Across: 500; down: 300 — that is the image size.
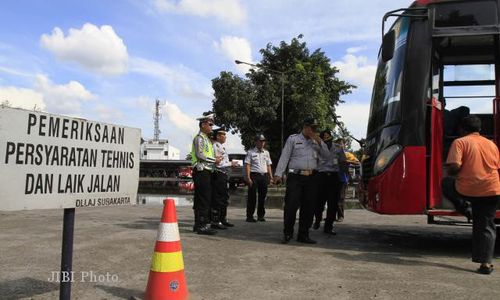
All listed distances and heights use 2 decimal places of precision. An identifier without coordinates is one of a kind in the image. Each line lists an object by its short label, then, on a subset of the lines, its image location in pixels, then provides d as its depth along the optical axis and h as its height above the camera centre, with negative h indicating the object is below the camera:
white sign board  3.30 +0.17
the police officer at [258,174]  10.02 +0.36
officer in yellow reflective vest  7.73 +0.27
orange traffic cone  4.13 -0.65
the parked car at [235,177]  25.34 +0.72
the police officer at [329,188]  8.53 +0.11
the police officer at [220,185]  8.56 +0.10
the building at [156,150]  78.19 +6.10
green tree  33.69 +6.72
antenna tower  93.46 +12.90
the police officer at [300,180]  7.32 +0.19
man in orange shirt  5.55 +0.20
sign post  3.78 -0.51
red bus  6.48 +1.22
